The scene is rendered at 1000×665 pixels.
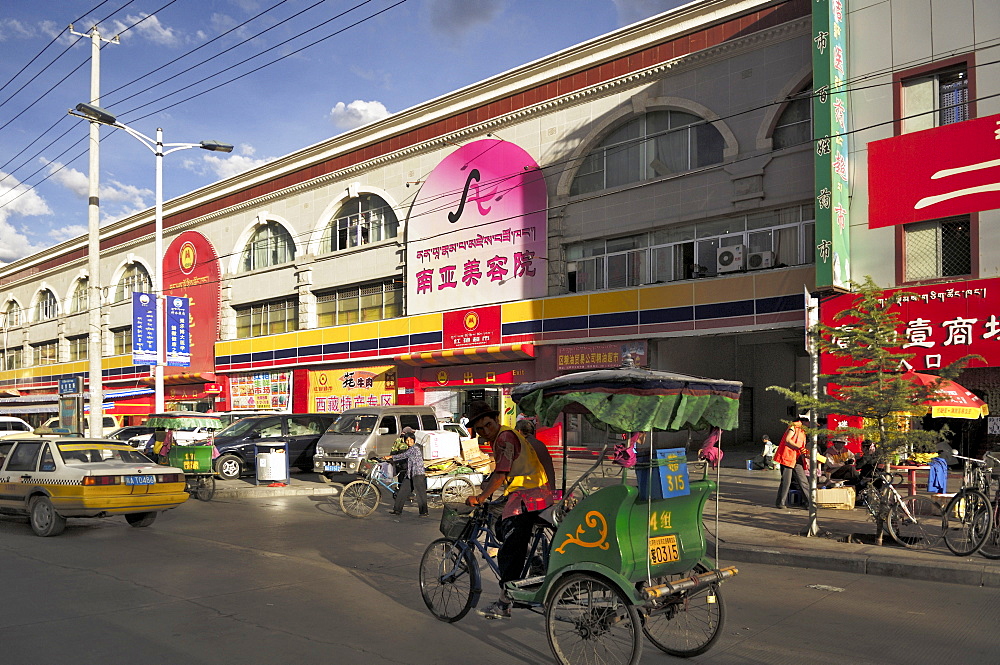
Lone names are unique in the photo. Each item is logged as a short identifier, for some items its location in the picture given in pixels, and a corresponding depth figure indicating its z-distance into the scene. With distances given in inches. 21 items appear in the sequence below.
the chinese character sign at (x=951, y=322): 752.3
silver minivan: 797.9
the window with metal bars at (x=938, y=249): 787.4
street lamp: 1042.7
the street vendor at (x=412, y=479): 580.1
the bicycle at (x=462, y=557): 266.2
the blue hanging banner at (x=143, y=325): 1241.0
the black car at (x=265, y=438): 869.2
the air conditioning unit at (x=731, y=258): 970.7
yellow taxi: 475.8
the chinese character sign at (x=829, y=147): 804.0
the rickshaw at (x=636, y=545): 221.0
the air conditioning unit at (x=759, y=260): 945.5
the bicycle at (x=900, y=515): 429.1
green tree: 433.4
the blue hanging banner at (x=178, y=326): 1532.1
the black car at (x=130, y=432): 1127.6
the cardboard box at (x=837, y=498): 575.5
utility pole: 933.8
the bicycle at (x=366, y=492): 591.8
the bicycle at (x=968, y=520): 391.9
